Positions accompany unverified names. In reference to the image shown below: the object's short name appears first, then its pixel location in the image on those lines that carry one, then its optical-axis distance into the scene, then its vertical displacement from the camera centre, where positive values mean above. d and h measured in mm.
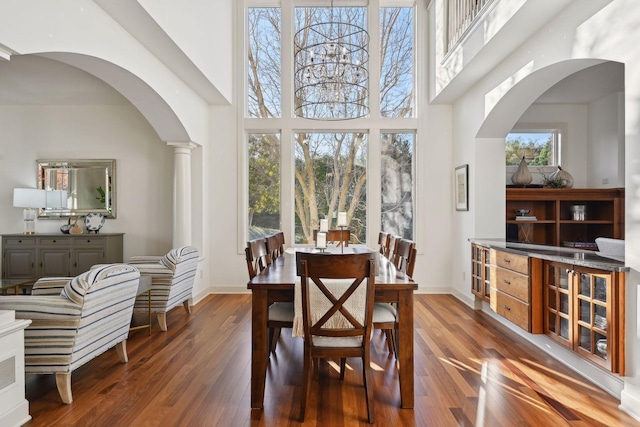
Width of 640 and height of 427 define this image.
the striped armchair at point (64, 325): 2248 -704
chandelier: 3254 +1264
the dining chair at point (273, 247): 3400 -354
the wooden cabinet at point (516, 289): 3104 -723
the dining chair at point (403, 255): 2768 -349
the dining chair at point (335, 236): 4449 -311
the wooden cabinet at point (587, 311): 2225 -697
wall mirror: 5285 +400
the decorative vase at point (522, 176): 4883 +451
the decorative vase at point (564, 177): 4900 +440
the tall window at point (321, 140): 5469 +1052
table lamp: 4898 +128
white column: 4785 +184
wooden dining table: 2213 -667
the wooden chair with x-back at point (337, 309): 2014 -566
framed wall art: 4711 +309
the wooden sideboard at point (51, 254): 4879 -565
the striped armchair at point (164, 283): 3635 -713
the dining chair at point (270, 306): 2414 -665
